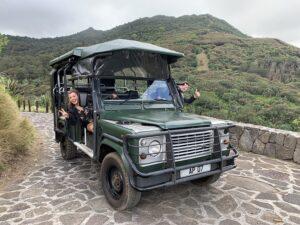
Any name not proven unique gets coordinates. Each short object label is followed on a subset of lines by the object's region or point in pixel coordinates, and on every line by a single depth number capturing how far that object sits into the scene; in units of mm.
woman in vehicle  4495
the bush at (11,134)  5130
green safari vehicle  3112
